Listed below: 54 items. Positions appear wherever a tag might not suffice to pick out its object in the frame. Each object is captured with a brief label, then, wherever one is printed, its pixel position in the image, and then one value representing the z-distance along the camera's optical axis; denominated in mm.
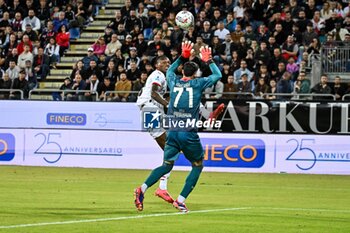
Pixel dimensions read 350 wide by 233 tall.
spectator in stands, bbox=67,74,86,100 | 32375
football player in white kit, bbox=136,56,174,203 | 18383
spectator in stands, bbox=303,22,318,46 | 31062
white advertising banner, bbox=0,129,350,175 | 26078
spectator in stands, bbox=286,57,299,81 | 30297
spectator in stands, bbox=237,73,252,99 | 29969
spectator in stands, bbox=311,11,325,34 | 31672
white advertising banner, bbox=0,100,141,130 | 29656
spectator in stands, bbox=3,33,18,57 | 35681
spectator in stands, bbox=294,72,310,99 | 29328
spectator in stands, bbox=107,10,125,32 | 35312
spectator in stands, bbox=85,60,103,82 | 32625
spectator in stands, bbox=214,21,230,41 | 32250
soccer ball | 18562
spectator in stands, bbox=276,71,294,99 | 29562
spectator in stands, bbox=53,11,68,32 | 36594
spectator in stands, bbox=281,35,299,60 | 30969
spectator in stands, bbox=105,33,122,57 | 33875
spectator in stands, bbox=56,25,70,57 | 36219
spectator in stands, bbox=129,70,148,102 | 30883
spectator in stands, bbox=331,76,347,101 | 28956
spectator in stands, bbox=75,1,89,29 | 37444
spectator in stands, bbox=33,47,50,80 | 35125
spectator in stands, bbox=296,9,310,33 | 31641
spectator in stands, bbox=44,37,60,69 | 35906
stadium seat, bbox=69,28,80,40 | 37281
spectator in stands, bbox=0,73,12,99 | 33188
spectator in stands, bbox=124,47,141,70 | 32594
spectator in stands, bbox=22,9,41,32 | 36781
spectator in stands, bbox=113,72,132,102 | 31172
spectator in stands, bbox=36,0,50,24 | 37500
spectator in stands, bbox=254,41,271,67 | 30750
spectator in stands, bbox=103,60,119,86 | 32250
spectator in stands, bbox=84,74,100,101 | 31753
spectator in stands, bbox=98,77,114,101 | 31650
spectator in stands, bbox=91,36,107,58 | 34344
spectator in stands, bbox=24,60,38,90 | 34375
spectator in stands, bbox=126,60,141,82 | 31781
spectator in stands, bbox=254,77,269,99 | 29625
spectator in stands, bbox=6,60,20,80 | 34031
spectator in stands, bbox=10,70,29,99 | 33125
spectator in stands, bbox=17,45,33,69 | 34656
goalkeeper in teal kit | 15555
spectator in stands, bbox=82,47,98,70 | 33719
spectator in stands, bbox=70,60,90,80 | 32875
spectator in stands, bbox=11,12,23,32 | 36938
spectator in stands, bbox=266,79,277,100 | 29359
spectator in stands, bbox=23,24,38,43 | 35969
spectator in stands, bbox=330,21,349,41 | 30766
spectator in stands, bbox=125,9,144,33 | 34472
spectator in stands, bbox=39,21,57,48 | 36219
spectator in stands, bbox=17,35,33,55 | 35156
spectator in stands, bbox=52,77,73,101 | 32153
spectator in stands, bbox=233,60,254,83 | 30688
